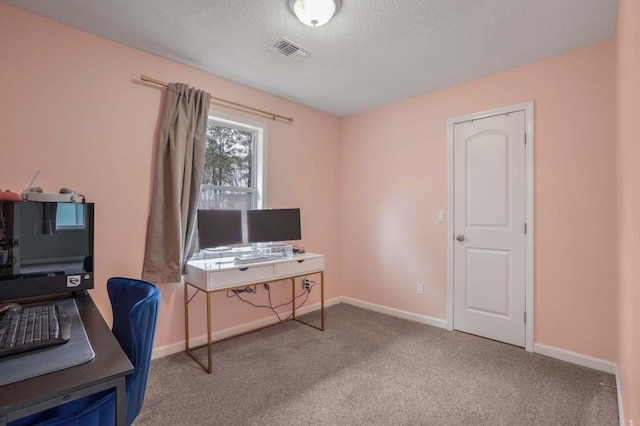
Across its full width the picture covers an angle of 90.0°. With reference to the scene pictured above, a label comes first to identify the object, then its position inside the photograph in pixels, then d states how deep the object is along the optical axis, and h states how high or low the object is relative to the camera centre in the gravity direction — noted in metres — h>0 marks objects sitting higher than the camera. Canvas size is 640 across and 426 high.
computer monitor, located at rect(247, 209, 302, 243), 3.17 -0.11
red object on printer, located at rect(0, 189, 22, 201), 1.62 +0.09
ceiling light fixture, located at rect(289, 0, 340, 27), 1.93 +1.27
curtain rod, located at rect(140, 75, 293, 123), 2.57 +1.09
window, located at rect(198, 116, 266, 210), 3.11 +0.50
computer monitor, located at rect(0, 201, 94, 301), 1.62 -0.18
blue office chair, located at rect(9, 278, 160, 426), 1.04 -0.57
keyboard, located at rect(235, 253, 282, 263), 2.84 -0.39
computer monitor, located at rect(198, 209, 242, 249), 2.74 -0.11
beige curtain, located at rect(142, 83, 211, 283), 2.60 +0.18
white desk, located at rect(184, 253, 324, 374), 2.49 -0.51
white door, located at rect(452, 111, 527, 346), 2.86 -0.10
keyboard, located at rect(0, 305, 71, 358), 1.07 -0.43
